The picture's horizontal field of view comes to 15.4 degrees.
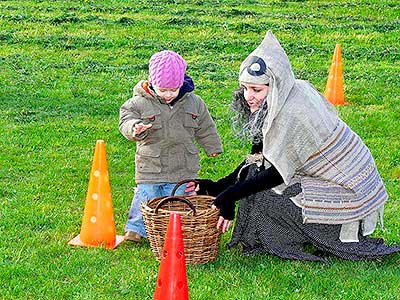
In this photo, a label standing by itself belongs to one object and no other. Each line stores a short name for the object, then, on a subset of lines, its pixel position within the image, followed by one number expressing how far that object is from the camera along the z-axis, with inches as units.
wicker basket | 381.0
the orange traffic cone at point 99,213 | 416.1
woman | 379.3
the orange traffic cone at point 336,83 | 704.5
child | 416.1
